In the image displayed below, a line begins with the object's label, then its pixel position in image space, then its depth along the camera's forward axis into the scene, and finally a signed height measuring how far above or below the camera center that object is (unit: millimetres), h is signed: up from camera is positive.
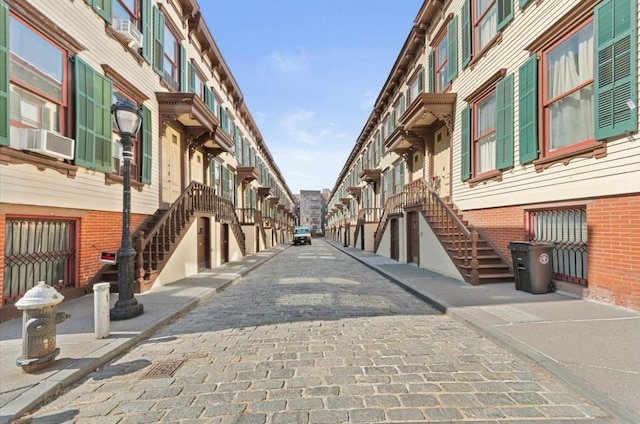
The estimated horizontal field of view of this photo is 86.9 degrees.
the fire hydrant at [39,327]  3830 -1287
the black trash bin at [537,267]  7562 -1104
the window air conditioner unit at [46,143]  6219 +1426
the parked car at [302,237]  40844 -2310
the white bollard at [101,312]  4910 -1389
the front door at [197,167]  15400 +2389
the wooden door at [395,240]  16922 -1139
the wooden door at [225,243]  16781 -1275
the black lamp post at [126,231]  6074 -247
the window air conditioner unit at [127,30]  9377 +5328
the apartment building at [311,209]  129875 +3503
